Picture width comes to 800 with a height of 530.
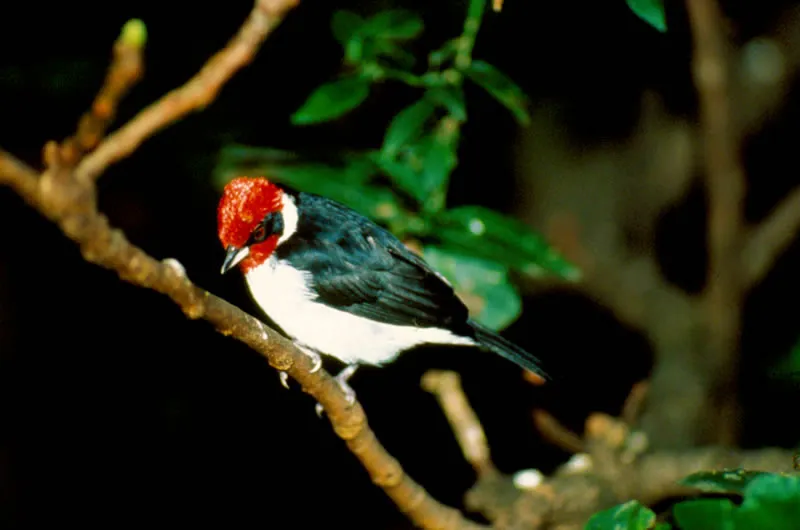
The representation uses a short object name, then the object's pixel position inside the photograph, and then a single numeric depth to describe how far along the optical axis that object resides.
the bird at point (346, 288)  5.54
